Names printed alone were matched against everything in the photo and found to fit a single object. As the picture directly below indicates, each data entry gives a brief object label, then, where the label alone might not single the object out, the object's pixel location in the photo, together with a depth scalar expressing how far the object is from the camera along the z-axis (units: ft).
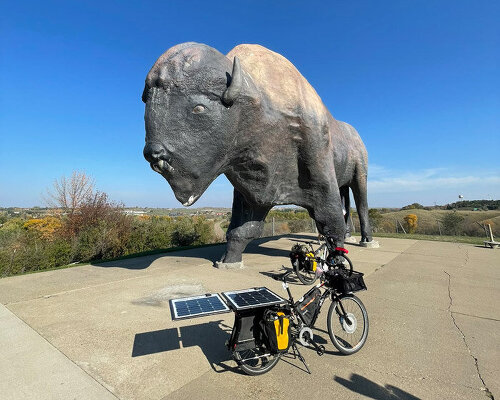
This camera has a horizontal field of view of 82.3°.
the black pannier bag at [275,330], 8.81
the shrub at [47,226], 42.38
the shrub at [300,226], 66.80
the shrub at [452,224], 68.39
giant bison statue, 15.37
